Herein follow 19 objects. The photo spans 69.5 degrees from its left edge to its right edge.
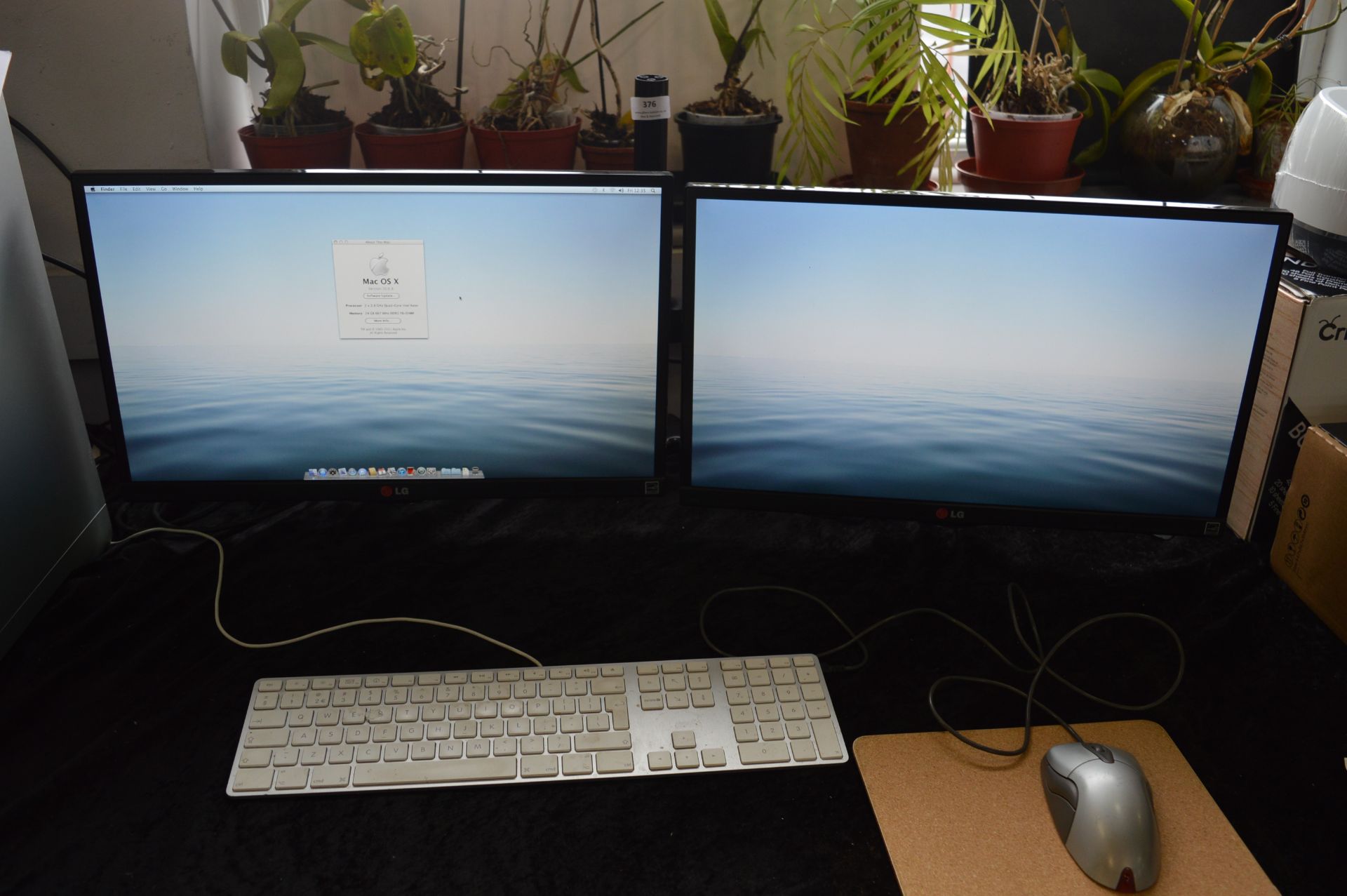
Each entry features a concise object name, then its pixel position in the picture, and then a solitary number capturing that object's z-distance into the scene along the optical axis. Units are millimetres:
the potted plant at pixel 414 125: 1232
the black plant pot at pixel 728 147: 1264
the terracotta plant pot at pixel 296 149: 1191
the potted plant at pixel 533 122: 1268
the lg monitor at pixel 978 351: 849
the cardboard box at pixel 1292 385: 983
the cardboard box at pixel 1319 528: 947
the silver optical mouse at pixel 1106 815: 693
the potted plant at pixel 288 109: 1137
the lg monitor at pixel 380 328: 872
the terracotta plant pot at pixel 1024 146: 1255
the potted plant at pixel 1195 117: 1293
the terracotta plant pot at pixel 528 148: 1263
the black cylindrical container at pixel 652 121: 1119
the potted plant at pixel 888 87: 1068
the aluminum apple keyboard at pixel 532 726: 775
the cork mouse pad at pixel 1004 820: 703
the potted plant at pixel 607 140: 1294
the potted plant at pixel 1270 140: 1371
